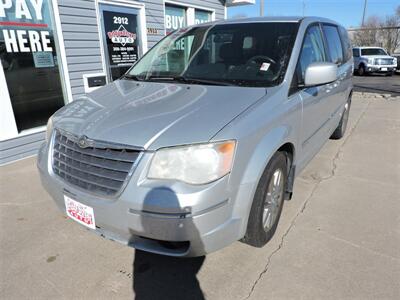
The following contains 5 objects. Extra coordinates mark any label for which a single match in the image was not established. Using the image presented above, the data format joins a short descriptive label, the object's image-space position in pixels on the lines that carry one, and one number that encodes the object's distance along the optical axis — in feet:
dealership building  15.29
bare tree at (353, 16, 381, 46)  124.06
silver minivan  6.17
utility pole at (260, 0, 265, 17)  66.23
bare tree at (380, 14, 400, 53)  120.78
